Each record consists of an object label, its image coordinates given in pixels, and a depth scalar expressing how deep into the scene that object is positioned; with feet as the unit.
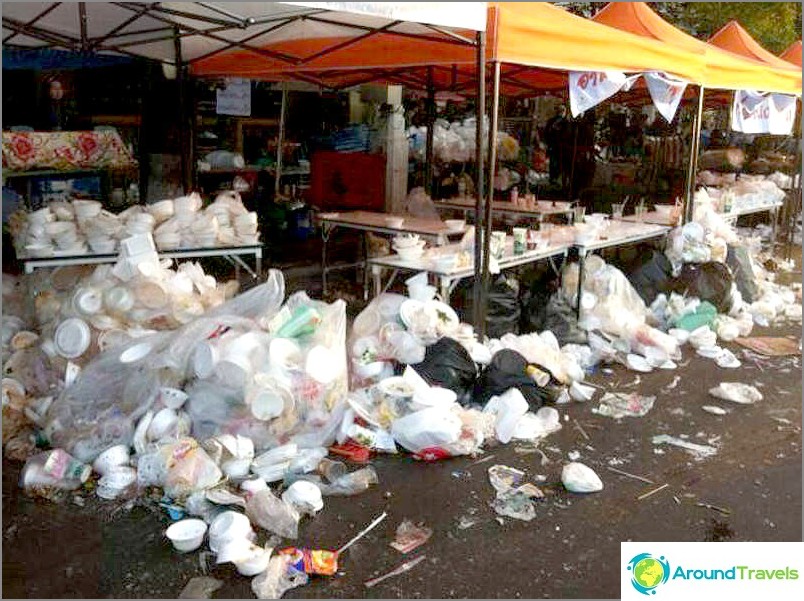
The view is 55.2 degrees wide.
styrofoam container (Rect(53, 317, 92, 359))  16.29
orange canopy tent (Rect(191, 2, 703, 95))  18.60
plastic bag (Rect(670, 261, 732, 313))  24.97
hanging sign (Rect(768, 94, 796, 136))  35.01
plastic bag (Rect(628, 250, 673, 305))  25.35
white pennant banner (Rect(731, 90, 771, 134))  32.27
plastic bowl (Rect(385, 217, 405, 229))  24.95
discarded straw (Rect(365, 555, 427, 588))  11.01
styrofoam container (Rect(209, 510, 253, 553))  11.37
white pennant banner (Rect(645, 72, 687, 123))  24.76
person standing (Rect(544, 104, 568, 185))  48.60
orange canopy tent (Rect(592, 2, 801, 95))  28.35
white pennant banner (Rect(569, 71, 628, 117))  21.30
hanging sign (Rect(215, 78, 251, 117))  30.45
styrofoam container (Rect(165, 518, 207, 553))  11.54
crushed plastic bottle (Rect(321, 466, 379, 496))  13.56
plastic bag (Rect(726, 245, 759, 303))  27.40
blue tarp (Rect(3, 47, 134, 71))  25.64
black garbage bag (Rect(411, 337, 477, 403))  16.33
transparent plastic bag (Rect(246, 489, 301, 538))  12.17
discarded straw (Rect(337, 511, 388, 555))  11.92
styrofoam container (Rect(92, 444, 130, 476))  13.58
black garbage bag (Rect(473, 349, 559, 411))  16.76
